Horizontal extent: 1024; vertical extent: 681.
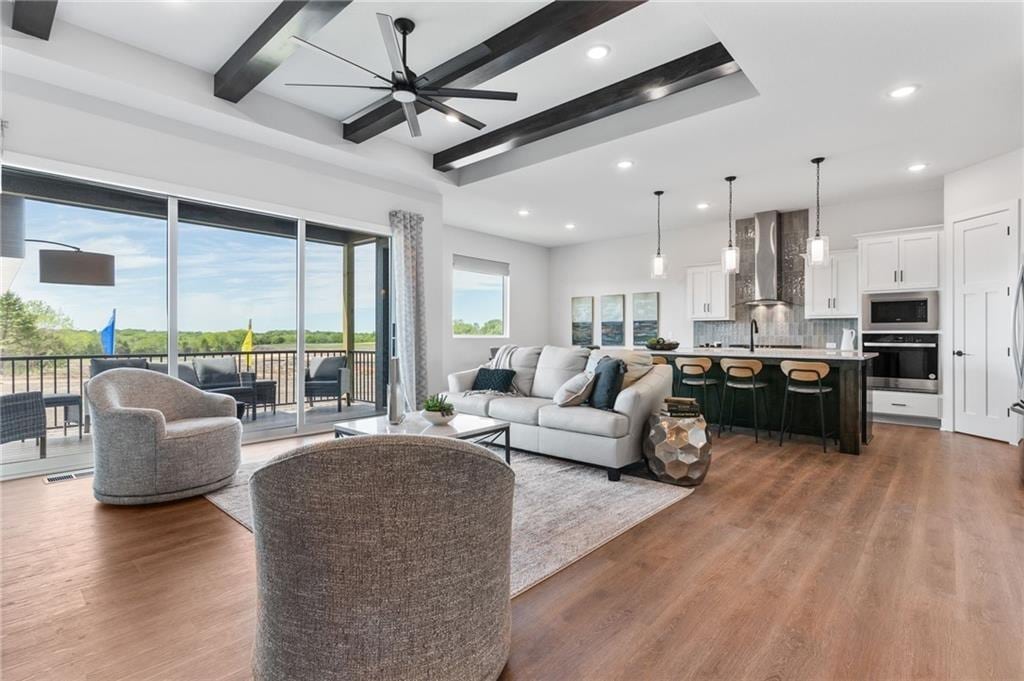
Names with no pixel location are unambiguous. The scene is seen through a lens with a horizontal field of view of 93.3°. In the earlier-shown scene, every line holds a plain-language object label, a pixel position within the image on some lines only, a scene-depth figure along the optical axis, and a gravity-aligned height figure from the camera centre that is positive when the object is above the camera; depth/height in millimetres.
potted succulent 3512 -553
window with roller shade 8141 +681
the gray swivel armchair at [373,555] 1150 -553
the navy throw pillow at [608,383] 3930 -400
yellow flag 4791 -62
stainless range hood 6902 +1089
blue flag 3986 +23
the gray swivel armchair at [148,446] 2996 -694
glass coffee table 3374 -664
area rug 2391 -1089
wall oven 5531 -346
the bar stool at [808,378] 4507 -422
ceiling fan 2881 +1648
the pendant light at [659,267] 5902 +833
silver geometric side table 3467 -842
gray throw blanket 5352 -247
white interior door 4695 +67
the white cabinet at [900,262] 5473 +842
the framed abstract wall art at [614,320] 8742 +275
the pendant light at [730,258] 5438 +865
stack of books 3596 -547
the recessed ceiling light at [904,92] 3396 +1725
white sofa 3678 -631
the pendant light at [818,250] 4812 +843
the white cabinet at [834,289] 6285 +598
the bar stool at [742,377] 4864 -451
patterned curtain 5758 +296
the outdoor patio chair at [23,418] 3535 -590
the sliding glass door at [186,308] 3662 +281
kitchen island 4430 -589
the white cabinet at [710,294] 7379 +634
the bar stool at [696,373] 5224 -426
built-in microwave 5512 +259
